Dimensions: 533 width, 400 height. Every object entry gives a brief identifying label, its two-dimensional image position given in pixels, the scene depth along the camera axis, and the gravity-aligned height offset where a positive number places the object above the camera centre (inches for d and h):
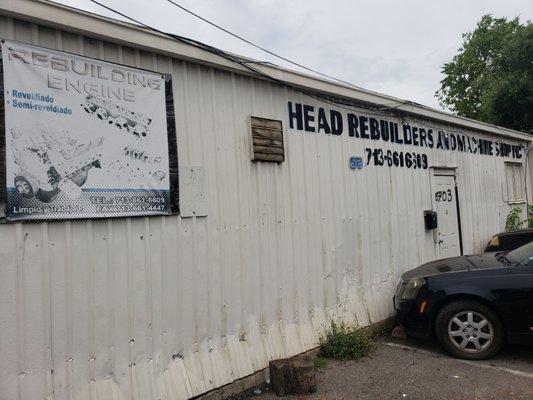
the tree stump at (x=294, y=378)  173.8 -60.9
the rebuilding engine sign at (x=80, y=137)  133.3 +29.5
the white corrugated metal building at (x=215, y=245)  137.3 -9.2
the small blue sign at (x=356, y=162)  251.3 +28.3
